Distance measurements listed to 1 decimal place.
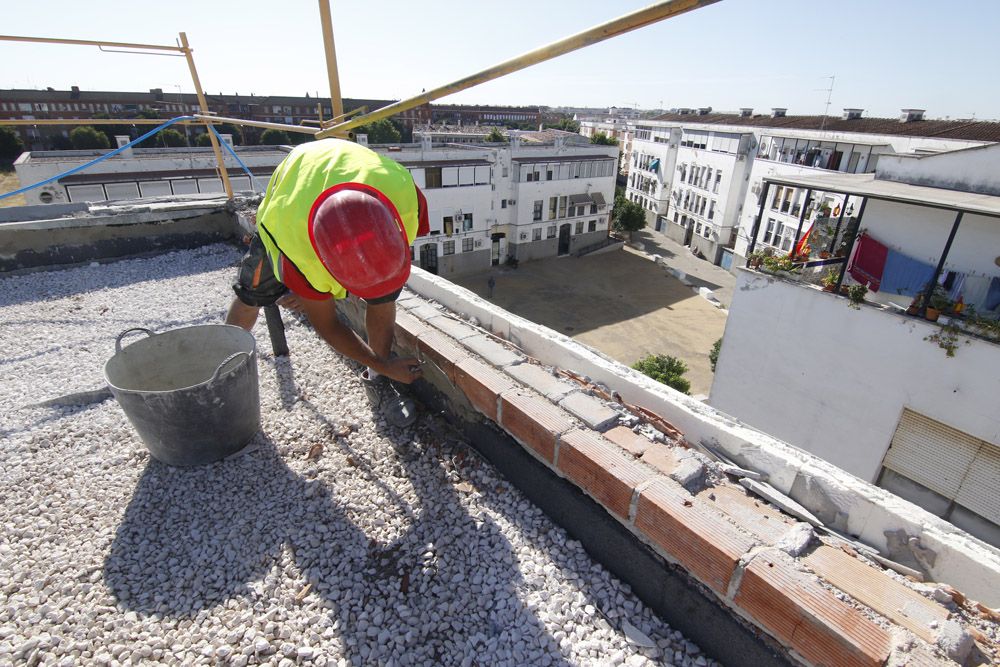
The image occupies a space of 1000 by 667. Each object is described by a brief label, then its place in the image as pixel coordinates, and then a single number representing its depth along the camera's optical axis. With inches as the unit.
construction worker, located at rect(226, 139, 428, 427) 80.8
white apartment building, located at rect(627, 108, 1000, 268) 873.5
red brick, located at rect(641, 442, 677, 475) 85.1
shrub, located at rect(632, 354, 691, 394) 604.7
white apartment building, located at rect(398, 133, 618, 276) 908.6
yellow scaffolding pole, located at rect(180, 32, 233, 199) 247.4
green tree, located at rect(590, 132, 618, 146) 1849.3
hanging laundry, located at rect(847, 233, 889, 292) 394.3
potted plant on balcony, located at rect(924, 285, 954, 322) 323.9
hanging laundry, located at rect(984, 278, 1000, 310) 335.0
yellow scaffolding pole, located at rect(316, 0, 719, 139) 59.1
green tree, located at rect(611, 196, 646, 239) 1283.2
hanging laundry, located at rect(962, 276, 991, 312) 340.8
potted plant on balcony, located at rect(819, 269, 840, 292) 366.3
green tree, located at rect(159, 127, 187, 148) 1291.8
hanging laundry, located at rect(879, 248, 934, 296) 375.3
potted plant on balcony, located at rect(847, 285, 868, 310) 348.5
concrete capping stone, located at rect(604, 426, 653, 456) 89.4
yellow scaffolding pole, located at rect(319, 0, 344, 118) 164.4
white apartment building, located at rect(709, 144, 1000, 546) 314.3
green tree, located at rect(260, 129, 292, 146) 1534.2
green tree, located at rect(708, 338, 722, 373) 675.4
